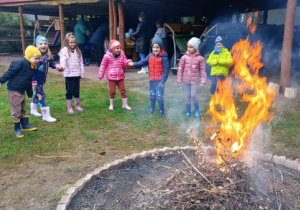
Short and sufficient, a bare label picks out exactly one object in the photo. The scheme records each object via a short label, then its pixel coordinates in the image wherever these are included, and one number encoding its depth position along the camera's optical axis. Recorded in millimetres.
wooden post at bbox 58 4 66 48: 12001
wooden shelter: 11269
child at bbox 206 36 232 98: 7000
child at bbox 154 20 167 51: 11016
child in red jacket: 6133
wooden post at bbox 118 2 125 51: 10637
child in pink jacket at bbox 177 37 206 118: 6012
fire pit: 2693
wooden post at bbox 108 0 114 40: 10789
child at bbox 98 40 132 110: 6531
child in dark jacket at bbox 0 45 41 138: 4914
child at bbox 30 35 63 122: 5707
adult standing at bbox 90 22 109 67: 12992
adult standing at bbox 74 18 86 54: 13297
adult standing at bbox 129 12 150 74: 11422
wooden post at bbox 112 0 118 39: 10719
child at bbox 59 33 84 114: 6227
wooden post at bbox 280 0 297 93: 7184
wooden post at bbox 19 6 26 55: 14359
